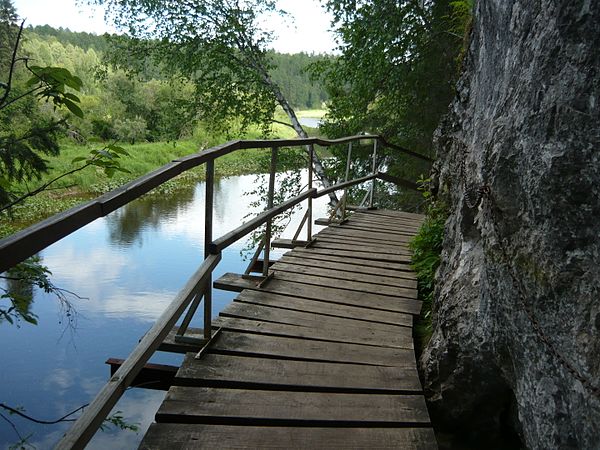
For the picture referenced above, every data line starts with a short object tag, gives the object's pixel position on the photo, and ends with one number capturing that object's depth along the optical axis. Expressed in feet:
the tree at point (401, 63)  31.48
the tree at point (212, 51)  40.04
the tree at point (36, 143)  7.54
